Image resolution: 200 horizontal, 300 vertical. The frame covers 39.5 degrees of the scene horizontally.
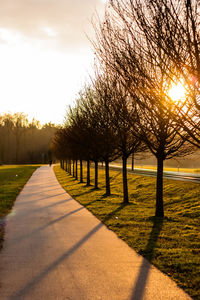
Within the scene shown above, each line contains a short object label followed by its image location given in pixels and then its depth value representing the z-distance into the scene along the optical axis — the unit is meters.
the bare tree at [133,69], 6.71
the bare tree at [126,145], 13.60
